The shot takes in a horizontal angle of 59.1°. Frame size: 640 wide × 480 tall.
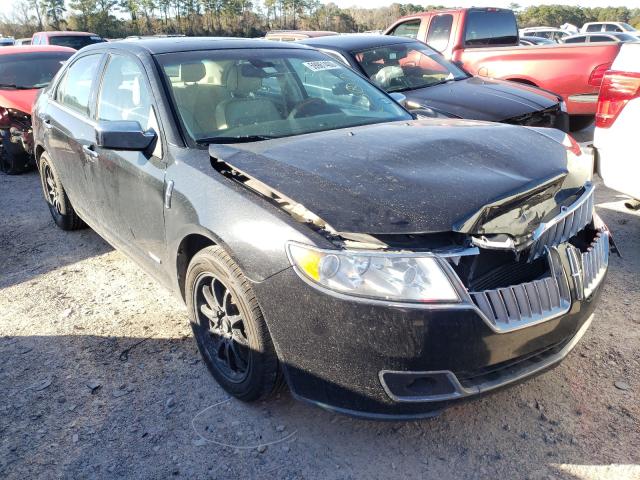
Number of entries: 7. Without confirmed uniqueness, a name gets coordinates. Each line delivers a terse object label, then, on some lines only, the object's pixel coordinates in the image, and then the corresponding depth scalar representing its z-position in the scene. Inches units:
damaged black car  83.0
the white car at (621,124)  148.1
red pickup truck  304.2
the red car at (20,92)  286.2
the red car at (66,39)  618.5
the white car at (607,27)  1093.1
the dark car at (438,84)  230.5
